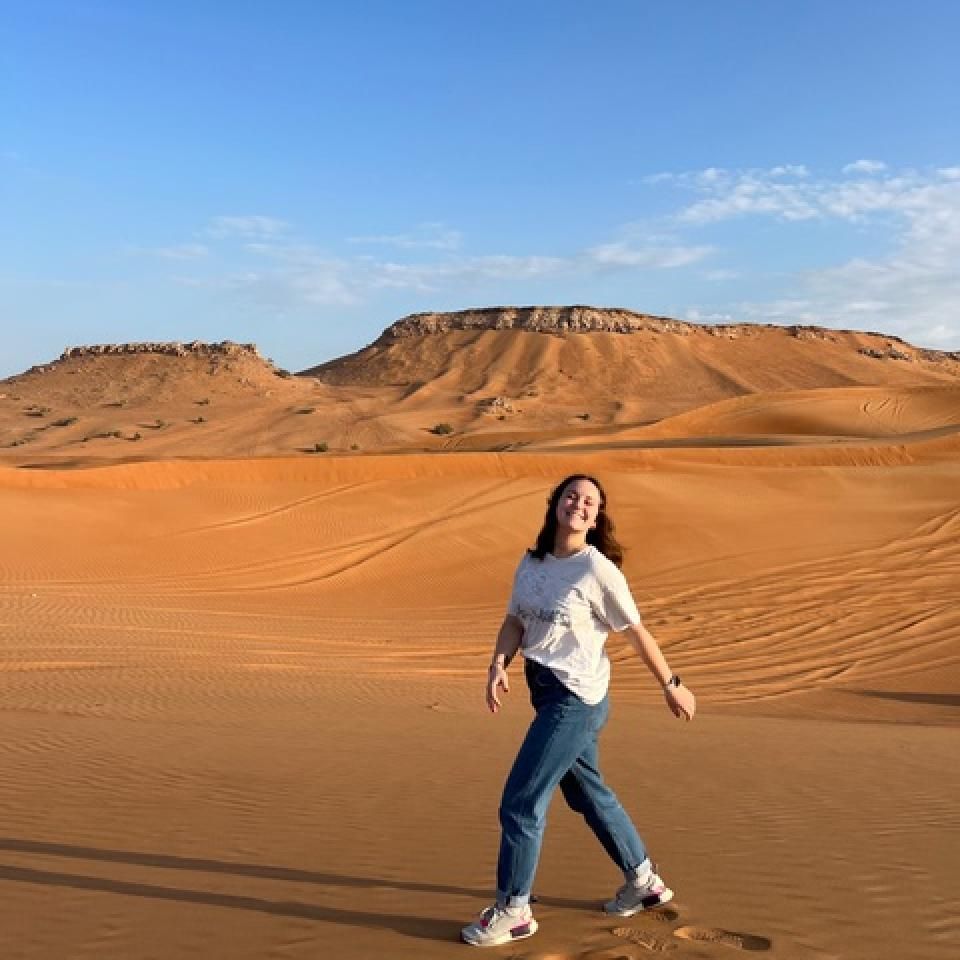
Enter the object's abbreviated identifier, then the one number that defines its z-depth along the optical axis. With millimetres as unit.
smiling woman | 3988
